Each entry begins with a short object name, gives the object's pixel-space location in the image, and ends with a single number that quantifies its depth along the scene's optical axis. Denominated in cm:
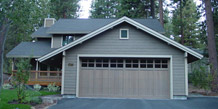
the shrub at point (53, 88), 1656
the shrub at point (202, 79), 1440
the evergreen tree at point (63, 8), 3319
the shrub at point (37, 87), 1682
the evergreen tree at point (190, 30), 3384
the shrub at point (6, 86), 1737
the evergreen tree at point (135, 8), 2653
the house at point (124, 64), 1266
